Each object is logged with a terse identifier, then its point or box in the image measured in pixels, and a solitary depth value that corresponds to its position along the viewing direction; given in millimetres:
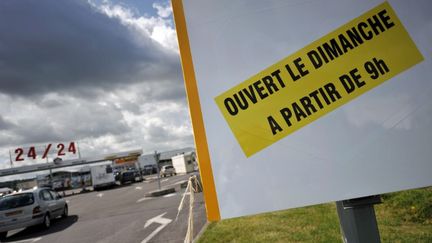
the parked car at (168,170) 41875
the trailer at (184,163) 40281
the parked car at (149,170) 66688
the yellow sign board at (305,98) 1447
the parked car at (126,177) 37594
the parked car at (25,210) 11289
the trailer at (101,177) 34031
